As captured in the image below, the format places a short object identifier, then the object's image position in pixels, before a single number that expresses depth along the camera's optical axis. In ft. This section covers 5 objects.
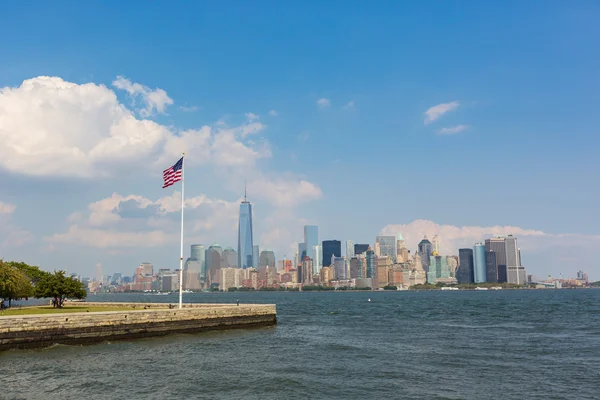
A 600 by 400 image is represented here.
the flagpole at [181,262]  197.18
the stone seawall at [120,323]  139.74
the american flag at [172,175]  182.80
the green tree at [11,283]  212.23
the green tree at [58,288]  216.74
